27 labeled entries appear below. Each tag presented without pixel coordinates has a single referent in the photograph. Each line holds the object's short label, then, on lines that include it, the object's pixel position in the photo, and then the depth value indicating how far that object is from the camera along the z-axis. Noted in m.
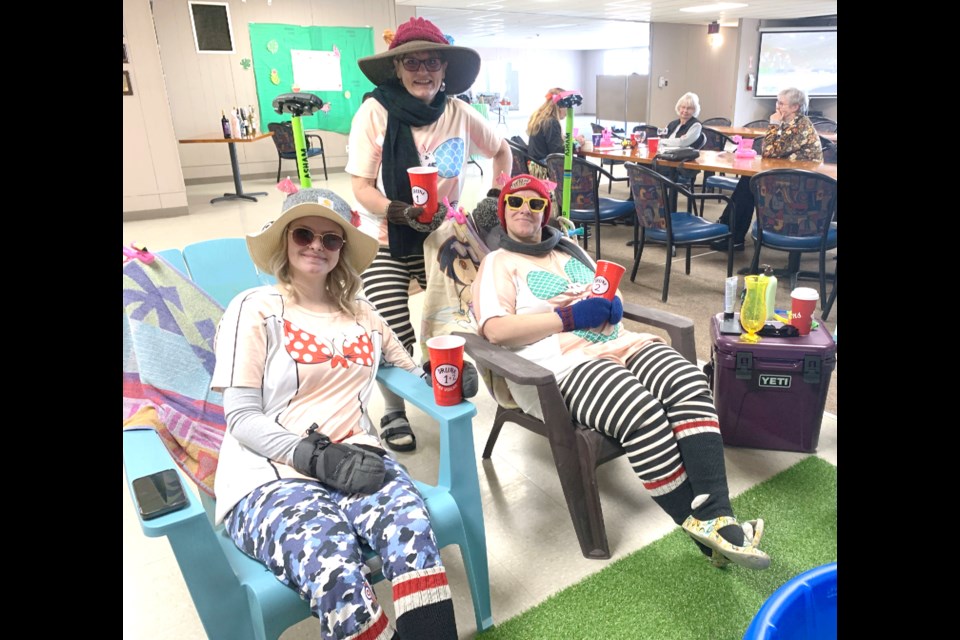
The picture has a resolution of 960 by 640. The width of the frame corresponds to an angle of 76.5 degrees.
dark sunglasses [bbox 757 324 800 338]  2.25
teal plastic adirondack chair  1.17
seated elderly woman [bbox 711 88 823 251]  4.50
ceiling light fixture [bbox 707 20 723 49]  12.92
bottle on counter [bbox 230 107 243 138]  8.26
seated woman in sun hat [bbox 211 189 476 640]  1.23
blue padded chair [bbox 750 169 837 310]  3.47
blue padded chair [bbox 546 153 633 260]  4.54
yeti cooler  2.19
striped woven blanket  1.57
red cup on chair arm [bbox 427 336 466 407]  1.53
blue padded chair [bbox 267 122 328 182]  8.21
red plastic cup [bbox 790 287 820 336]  2.24
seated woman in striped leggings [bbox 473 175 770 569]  1.67
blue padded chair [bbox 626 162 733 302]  3.96
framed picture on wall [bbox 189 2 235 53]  8.59
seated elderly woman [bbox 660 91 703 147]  6.00
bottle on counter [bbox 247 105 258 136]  8.05
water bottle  2.23
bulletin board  9.20
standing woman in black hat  2.11
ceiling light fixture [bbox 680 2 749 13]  10.06
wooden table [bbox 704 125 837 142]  6.60
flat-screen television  12.01
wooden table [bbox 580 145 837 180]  4.12
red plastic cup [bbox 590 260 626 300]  1.89
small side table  7.65
